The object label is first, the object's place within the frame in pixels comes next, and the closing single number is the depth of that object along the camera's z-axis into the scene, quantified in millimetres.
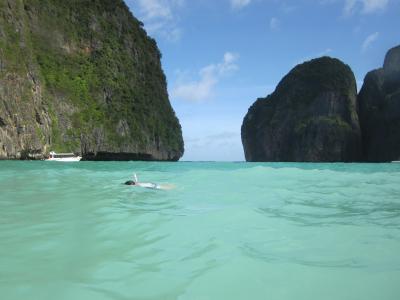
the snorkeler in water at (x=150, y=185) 14688
